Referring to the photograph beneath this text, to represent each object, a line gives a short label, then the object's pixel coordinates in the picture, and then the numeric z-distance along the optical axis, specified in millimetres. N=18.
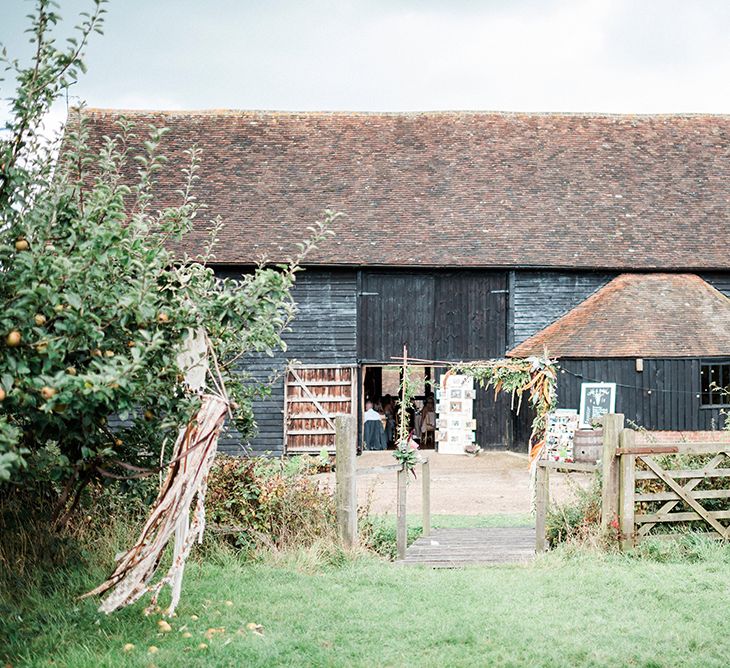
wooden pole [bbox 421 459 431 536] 12055
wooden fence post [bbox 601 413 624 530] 10062
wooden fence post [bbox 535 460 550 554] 10375
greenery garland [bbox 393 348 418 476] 11180
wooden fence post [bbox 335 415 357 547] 9938
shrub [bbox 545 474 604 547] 10273
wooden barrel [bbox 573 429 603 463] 19750
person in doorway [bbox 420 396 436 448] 27125
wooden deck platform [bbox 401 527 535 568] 9961
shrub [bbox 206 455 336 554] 9555
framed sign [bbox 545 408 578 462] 21203
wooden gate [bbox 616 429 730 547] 10000
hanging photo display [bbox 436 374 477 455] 24438
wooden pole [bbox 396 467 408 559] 10281
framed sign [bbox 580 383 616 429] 22078
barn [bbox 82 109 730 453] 22594
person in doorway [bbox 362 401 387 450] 25539
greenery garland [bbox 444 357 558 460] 19375
